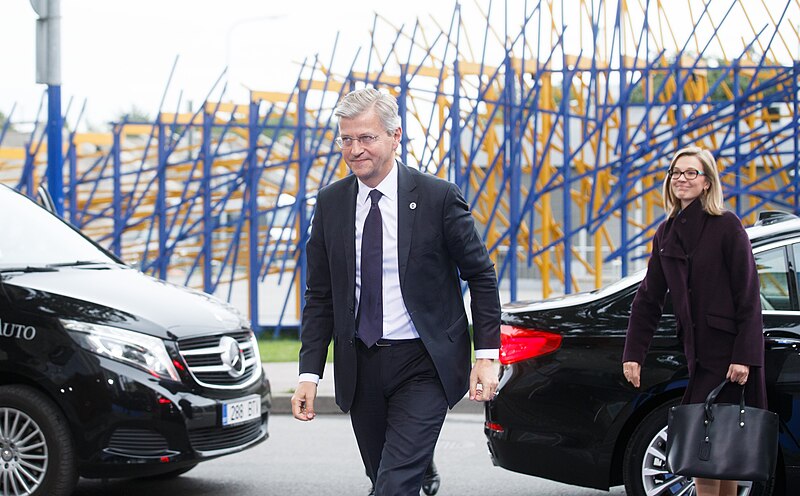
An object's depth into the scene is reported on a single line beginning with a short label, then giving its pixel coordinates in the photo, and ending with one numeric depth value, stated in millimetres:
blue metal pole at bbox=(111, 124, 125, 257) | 13455
